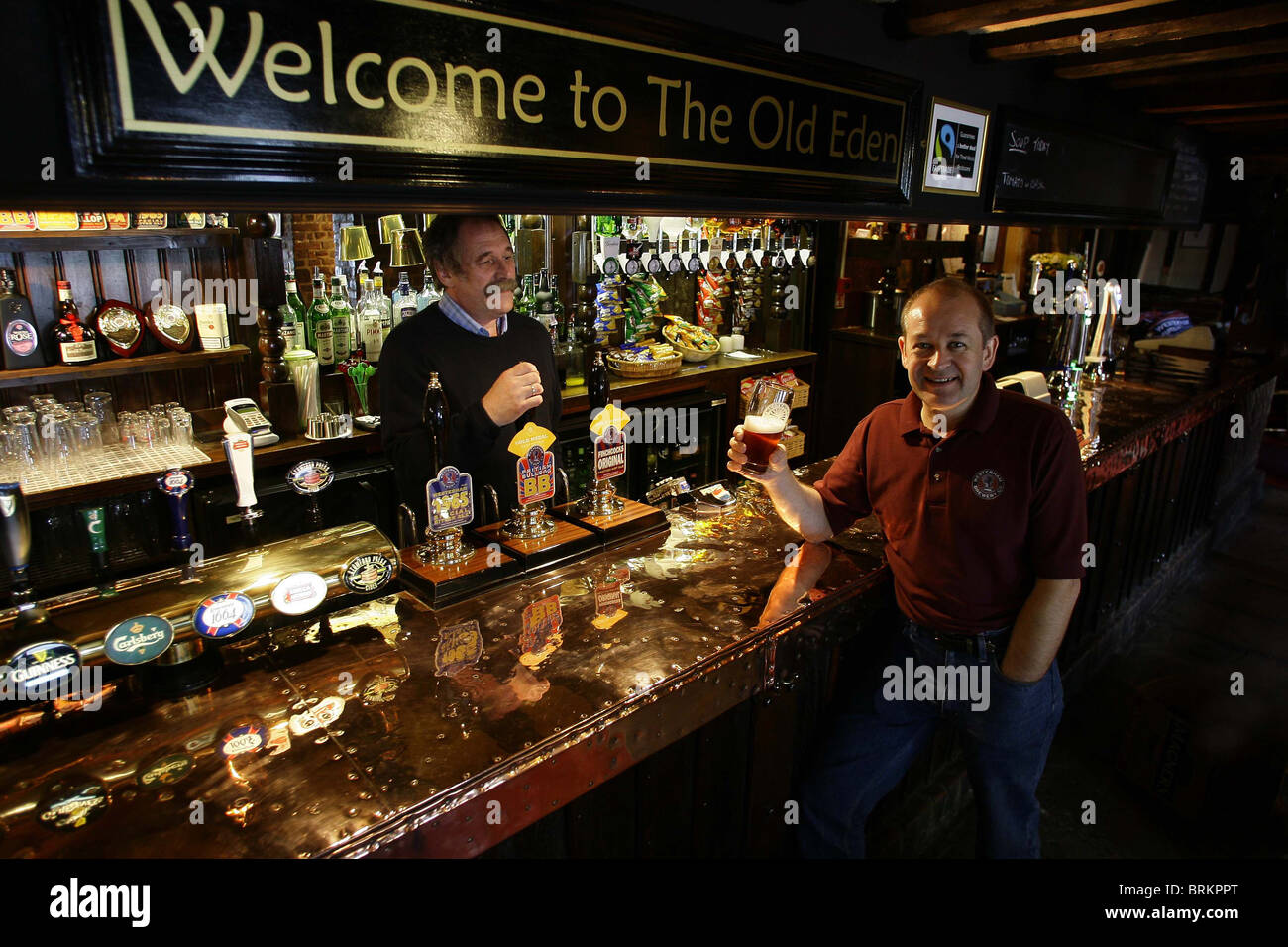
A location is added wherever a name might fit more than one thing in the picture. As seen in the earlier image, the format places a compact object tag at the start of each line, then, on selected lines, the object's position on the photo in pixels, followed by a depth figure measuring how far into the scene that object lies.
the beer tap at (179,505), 1.71
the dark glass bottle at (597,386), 2.26
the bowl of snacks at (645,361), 4.68
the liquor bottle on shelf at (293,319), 3.63
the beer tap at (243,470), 1.82
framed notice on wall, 2.91
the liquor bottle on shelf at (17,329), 3.04
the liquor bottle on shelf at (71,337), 3.11
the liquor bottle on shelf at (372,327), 3.89
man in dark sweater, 2.49
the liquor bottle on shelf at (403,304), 4.05
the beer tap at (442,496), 1.95
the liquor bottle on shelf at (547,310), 4.40
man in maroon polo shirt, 1.98
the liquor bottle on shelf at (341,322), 3.76
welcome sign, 1.28
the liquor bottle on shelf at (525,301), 4.39
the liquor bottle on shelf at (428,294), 4.12
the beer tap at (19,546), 1.40
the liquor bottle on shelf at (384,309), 3.99
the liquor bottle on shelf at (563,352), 4.53
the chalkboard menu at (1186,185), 4.68
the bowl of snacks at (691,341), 5.16
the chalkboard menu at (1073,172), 3.36
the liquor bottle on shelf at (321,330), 3.72
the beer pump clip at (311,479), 1.90
